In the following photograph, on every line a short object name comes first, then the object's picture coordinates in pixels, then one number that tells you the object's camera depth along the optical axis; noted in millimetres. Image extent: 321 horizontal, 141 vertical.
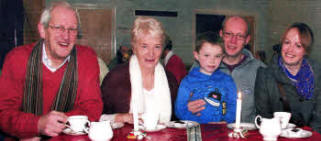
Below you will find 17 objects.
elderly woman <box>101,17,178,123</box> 2029
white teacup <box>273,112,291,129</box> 1399
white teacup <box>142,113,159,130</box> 1484
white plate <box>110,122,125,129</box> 1578
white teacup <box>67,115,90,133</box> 1412
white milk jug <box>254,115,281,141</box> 1291
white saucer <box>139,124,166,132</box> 1502
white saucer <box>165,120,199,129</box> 1571
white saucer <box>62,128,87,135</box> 1421
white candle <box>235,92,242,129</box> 1240
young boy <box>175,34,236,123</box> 2037
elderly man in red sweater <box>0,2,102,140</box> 1736
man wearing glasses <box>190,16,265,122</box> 2314
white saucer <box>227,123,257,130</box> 1544
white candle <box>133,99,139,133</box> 1367
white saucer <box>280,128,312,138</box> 1381
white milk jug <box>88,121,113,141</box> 1255
